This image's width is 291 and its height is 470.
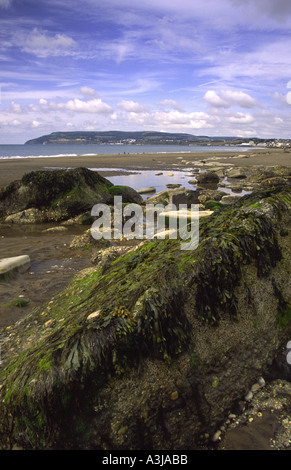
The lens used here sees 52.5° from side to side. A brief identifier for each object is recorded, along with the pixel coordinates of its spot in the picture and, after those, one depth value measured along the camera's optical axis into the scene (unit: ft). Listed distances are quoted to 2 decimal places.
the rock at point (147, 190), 64.34
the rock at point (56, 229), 37.65
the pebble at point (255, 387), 10.67
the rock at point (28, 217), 41.13
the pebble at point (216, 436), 9.37
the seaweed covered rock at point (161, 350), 8.59
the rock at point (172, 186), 71.98
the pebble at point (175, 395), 9.22
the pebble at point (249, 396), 10.41
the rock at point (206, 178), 81.82
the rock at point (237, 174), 92.02
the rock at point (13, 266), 22.22
